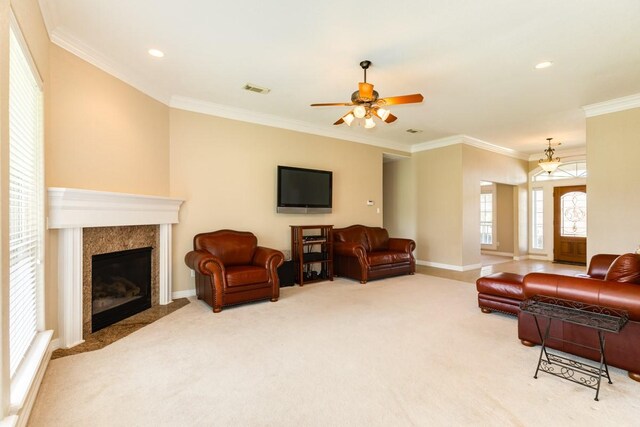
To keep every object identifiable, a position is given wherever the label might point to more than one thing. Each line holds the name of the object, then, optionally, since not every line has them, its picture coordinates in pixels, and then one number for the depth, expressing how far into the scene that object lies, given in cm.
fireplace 271
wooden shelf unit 511
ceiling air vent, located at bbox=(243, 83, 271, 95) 397
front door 757
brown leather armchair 369
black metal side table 205
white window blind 185
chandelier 654
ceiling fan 311
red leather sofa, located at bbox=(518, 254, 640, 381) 217
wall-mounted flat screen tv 521
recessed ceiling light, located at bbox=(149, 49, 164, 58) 312
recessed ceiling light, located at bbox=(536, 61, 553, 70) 333
